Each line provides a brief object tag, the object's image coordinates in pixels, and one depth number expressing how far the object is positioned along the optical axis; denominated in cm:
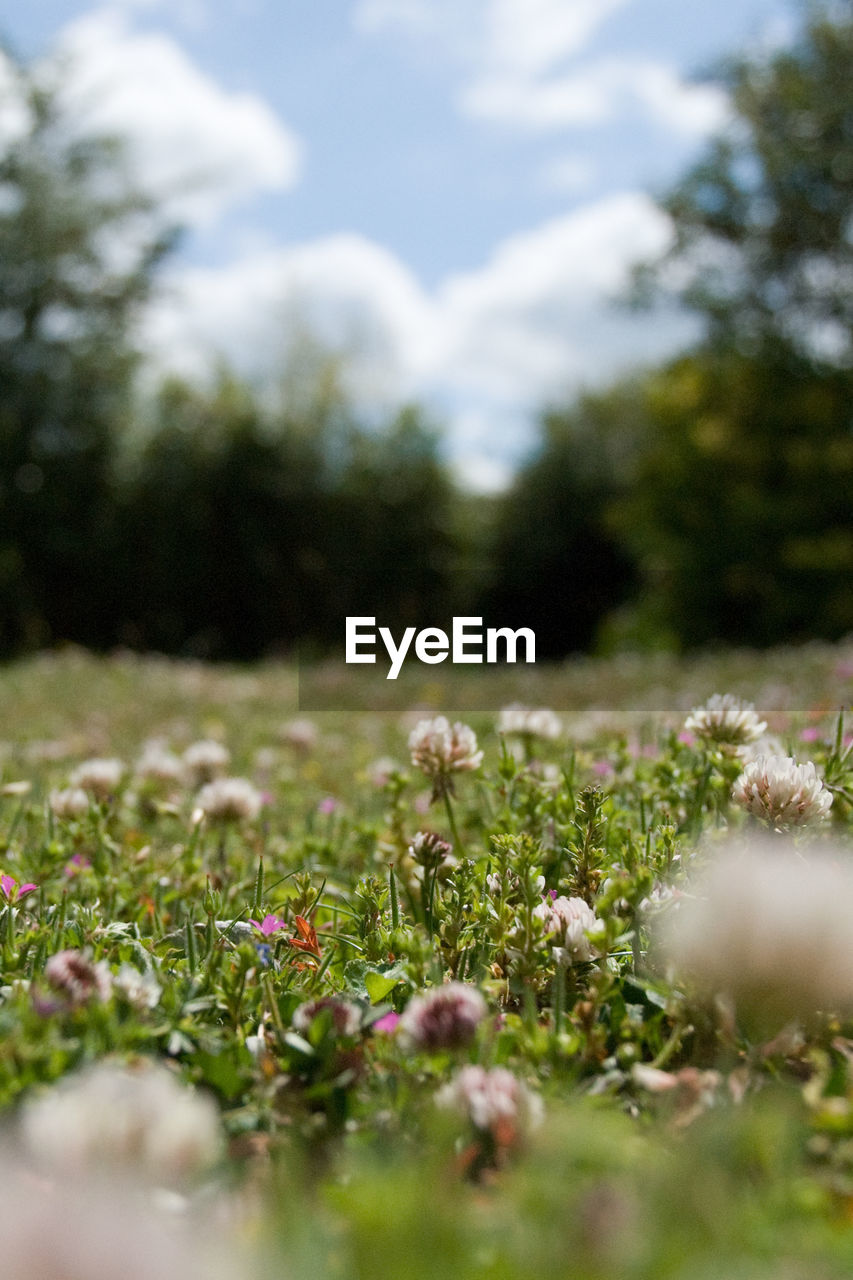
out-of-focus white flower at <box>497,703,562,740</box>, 71
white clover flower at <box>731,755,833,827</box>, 53
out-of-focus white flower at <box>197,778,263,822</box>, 66
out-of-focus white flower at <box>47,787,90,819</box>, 68
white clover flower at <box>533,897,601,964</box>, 51
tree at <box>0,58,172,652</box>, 1057
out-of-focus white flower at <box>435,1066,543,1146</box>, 45
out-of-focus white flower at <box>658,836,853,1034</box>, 43
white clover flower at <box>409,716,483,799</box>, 61
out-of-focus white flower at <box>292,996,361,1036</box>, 48
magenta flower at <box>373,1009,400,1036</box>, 49
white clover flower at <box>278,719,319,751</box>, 263
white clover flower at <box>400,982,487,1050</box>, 46
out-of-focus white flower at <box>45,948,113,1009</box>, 48
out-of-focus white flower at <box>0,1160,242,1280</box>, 32
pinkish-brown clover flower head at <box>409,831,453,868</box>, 59
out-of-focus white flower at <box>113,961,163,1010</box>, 48
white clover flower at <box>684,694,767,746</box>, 62
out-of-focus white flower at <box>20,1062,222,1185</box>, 41
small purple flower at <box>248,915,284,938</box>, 54
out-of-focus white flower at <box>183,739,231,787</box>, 76
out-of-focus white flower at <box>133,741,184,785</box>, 80
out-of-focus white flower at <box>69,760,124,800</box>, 71
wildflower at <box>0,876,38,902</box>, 57
